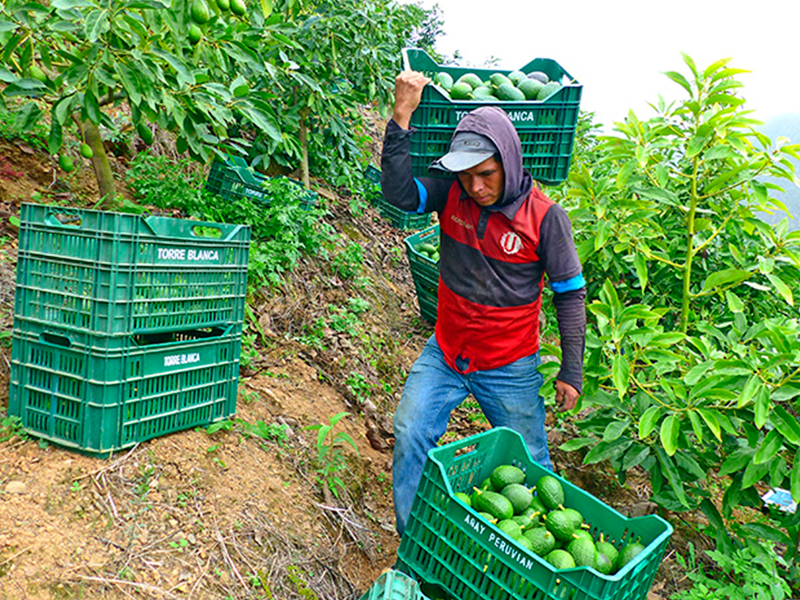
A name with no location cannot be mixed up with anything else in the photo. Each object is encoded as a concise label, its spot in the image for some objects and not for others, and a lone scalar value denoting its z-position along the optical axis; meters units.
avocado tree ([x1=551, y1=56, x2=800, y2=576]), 2.37
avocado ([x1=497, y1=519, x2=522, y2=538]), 1.99
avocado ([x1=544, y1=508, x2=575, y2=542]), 2.10
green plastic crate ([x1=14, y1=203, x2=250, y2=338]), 2.28
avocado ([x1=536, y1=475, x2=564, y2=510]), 2.27
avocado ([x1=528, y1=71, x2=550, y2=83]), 3.12
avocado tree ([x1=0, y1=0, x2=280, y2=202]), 2.35
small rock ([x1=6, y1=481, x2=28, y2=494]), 2.19
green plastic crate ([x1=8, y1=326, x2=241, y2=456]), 2.31
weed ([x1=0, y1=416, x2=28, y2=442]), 2.40
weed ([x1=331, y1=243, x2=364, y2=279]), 5.36
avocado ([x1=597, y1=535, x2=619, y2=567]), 2.07
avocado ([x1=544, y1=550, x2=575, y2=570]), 1.91
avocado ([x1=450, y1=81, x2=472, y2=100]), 2.88
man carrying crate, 2.63
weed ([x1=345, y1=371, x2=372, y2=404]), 4.07
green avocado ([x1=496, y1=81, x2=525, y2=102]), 2.92
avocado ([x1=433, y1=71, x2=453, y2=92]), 2.97
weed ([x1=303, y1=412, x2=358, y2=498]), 2.97
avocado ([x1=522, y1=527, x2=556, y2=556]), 2.02
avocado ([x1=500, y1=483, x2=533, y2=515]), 2.20
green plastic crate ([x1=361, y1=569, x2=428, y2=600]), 1.74
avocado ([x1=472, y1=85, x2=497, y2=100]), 2.87
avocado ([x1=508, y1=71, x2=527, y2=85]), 3.09
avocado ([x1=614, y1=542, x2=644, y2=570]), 2.03
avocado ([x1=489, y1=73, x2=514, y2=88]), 3.06
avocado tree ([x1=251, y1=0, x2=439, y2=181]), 5.60
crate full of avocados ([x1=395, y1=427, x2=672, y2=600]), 1.83
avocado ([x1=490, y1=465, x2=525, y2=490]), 2.31
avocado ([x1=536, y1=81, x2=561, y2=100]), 2.90
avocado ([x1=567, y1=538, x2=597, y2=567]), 1.97
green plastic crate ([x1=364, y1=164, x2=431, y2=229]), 7.96
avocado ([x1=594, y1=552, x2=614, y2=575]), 1.99
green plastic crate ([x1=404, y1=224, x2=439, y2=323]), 5.21
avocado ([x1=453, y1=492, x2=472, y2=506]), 2.16
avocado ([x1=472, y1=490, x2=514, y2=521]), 2.11
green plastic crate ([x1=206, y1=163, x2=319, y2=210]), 5.09
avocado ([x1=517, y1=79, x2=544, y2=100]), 2.97
